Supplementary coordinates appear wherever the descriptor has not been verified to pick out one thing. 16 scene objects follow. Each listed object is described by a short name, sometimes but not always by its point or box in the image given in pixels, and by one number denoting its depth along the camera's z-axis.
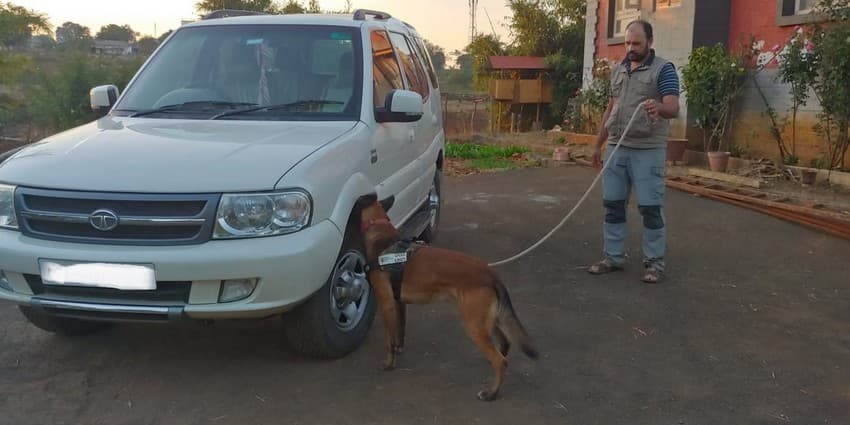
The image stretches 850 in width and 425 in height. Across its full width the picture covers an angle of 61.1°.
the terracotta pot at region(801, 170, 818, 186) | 9.06
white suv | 3.31
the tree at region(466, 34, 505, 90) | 20.39
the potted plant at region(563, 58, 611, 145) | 13.52
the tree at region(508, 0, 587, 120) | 18.72
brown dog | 3.50
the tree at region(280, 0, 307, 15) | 22.47
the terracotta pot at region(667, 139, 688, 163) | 11.10
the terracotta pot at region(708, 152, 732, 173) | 10.14
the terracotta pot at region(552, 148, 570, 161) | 12.02
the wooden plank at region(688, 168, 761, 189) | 9.30
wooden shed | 17.38
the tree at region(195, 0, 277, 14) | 23.55
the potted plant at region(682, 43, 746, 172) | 10.26
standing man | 5.16
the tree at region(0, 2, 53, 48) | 12.02
